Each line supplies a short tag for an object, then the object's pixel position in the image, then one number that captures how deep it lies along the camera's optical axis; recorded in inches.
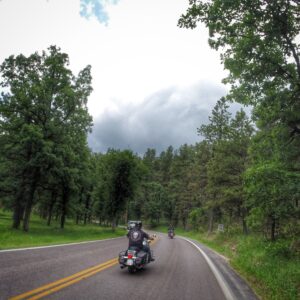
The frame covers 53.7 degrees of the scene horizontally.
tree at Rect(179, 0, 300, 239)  383.6
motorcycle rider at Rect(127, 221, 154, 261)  412.2
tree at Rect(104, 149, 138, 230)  1622.8
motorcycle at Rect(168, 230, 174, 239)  1455.7
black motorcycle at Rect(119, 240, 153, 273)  373.1
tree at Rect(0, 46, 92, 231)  933.8
